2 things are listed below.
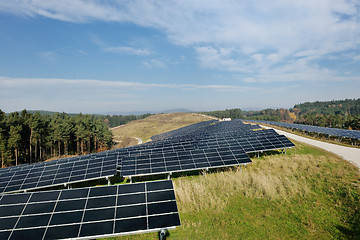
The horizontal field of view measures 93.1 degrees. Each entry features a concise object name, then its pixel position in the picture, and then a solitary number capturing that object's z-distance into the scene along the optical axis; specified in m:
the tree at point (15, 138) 41.41
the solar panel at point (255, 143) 25.42
